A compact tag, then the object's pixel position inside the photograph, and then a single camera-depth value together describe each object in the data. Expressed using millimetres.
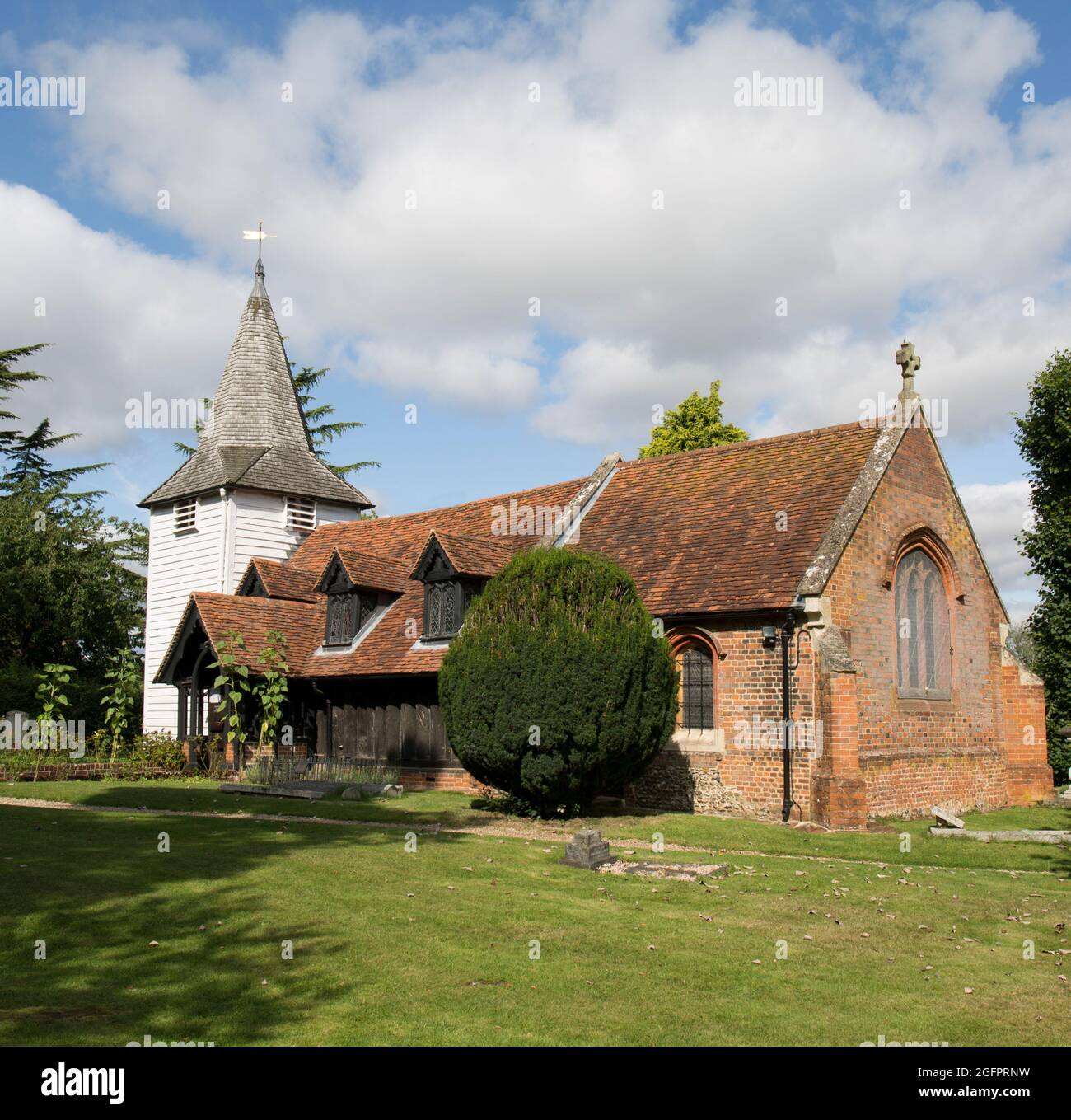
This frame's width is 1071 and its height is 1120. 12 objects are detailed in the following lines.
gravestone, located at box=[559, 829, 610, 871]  13328
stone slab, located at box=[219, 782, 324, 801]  20953
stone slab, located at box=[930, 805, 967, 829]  17922
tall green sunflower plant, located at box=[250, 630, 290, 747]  24875
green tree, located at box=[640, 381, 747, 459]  40594
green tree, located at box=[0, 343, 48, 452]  40062
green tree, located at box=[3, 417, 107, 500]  47438
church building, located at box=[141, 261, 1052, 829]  19859
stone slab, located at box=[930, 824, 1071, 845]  16766
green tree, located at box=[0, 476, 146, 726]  38062
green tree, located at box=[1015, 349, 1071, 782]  28422
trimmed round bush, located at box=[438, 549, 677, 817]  17453
